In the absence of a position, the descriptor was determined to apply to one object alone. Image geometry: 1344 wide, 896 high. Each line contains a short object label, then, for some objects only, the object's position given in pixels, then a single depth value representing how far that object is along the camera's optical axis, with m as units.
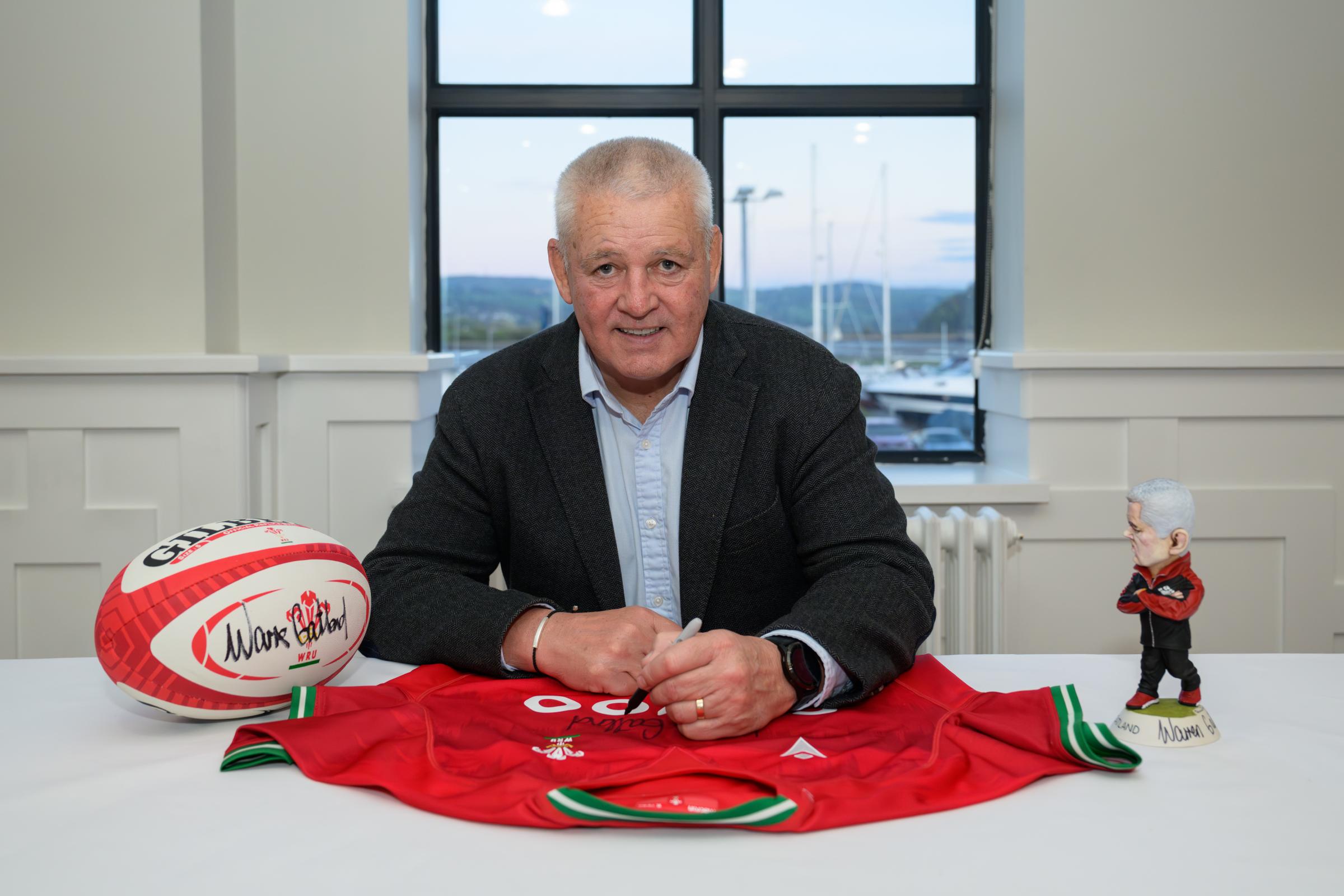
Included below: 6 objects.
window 3.15
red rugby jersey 0.90
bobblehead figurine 1.04
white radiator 2.63
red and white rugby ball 1.12
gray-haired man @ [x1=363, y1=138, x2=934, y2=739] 1.43
